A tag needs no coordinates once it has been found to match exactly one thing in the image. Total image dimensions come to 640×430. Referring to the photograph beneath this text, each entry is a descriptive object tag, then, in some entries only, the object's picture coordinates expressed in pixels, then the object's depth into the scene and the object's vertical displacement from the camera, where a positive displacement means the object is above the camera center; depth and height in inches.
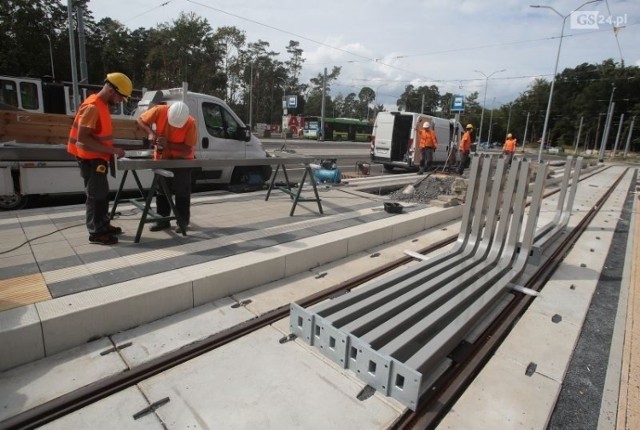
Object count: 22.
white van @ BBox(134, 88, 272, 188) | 316.2 -6.4
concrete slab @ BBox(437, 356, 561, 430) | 95.6 -68.6
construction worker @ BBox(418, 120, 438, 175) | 553.3 -2.8
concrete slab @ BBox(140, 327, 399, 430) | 90.8 -67.9
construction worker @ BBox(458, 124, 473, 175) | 621.6 -2.0
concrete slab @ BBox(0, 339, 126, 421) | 92.8 -68.1
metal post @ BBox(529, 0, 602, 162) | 822.6 +225.5
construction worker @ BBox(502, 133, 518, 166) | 759.8 +4.9
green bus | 1868.8 +43.2
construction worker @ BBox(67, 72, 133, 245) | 158.3 -10.1
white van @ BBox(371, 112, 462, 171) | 605.0 +4.1
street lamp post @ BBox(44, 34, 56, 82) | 1638.8 +298.0
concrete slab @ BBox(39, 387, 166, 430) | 86.7 -68.6
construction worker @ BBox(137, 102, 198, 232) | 198.5 -7.5
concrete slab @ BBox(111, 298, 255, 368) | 114.7 -67.1
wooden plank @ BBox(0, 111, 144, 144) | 262.1 -5.6
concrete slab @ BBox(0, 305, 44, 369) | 100.9 -58.9
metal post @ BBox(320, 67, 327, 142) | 1330.0 +166.0
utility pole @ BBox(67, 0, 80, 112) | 550.6 +75.5
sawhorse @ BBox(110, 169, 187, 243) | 174.7 -36.6
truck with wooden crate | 252.1 -17.4
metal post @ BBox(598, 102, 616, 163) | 1831.9 +87.9
